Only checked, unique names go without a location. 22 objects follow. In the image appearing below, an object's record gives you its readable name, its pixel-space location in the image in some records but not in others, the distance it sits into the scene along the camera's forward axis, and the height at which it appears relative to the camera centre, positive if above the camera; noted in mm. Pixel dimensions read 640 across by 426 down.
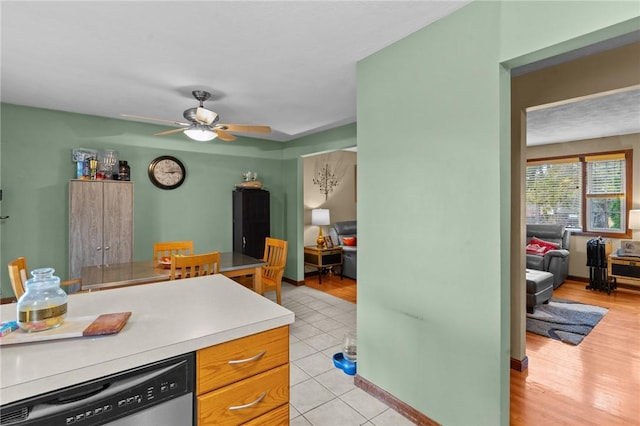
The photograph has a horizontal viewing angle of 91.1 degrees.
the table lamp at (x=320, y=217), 5945 -102
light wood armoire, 3504 -138
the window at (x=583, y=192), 5332 +382
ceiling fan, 2843 +822
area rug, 3346 -1279
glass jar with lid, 1040 -314
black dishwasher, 814 -541
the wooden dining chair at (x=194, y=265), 2680 -477
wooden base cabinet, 1088 -629
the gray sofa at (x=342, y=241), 5804 -587
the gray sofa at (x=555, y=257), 5137 -742
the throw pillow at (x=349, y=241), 6184 -580
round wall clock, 4392 +564
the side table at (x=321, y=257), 5667 -839
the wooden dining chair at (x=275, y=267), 3844 -686
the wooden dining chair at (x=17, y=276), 2137 -467
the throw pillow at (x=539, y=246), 5457 -607
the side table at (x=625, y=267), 4590 -822
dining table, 2561 -568
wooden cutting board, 1002 -405
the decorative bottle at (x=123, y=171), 3986 +513
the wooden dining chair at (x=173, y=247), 3617 -423
